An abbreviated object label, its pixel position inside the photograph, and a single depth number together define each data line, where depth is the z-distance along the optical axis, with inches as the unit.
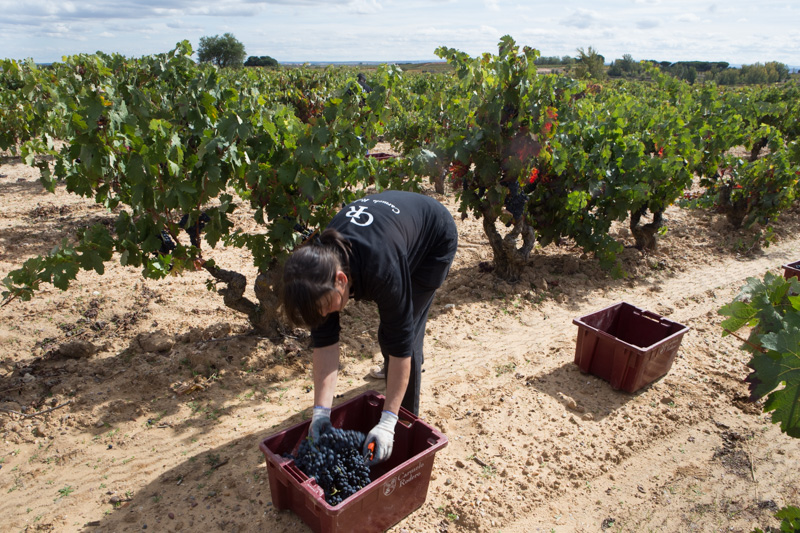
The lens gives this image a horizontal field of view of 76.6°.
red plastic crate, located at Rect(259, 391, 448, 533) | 84.1
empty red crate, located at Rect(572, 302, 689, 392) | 136.6
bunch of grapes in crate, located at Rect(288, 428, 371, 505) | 86.2
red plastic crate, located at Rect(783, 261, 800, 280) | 188.1
